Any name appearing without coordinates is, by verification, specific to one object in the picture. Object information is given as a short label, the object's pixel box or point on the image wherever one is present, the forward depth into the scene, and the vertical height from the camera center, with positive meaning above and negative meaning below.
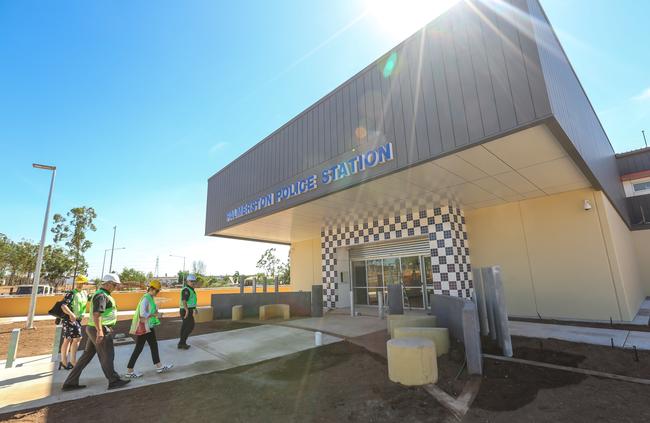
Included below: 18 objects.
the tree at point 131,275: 51.62 +1.00
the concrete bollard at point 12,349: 5.86 -1.26
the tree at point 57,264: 24.10 +1.54
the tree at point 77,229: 21.09 +3.79
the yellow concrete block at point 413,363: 4.32 -1.34
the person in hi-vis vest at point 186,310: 6.90 -0.72
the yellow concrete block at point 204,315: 11.52 -1.44
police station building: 5.44 +2.28
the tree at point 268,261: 48.66 +2.37
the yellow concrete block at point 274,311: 11.45 -1.38
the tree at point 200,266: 103.24 +4.14
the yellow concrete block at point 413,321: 6.58 -1.10
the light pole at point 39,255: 11.03 +1.14
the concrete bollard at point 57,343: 5.67 -1.13
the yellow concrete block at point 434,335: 5.55 -1.19
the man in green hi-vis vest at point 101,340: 4.48 -0.87
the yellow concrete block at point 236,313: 11.61 -1.38
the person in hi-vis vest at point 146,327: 4.91 -0.77
